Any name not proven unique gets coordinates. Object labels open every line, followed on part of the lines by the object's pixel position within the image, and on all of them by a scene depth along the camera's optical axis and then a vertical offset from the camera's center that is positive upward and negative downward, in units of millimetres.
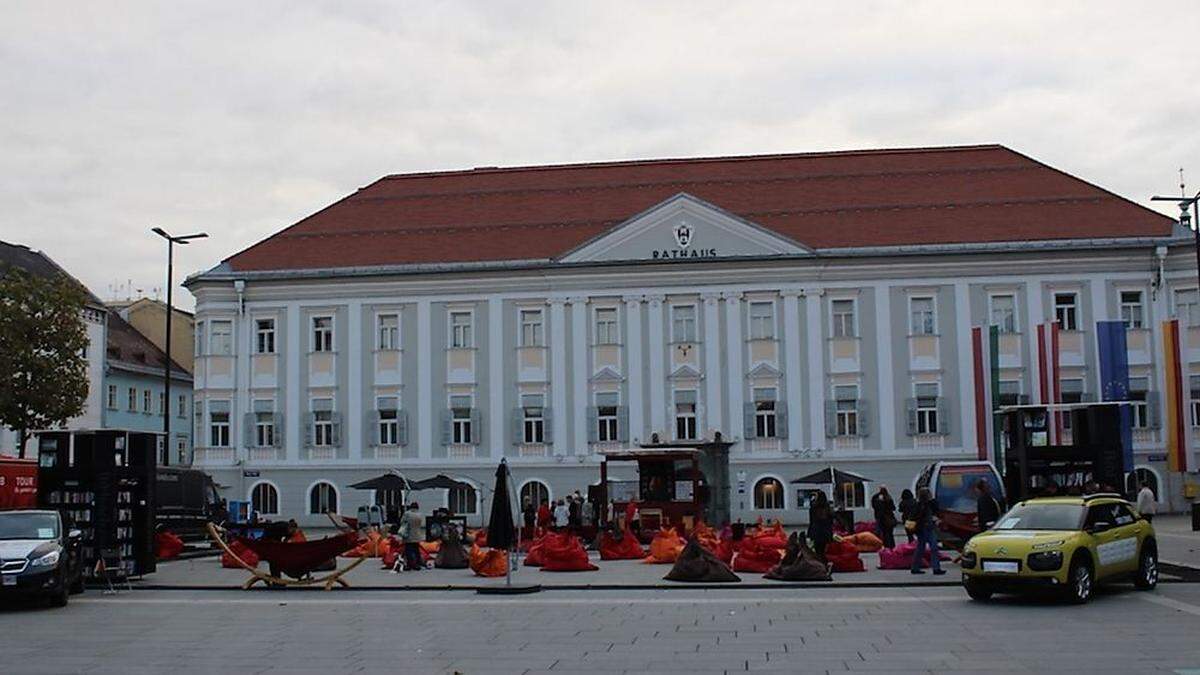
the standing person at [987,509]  24578 -1319
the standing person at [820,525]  25281 -1622
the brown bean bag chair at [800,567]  23641 -2267
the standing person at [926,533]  24109 -1743
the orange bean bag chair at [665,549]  28703 -2316
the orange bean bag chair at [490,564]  25844 -2310
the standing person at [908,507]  25316 -1339
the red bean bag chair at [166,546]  33094 -2389
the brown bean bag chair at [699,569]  23766 -2281
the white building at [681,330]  49344 +4361
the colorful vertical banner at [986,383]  44250 +1863
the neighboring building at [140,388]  69125 +3452
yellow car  18469 -1617
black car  19969 -1596
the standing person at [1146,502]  34281 -1733
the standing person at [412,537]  27734 -1899
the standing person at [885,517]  31812 -1870
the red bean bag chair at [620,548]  30780 -2432
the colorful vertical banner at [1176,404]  41531 +988
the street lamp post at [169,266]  41122 +5825
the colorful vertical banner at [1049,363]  44844 +2493
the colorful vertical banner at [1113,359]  44375 +2588
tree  43188 +3268
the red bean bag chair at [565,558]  27219 -2332
